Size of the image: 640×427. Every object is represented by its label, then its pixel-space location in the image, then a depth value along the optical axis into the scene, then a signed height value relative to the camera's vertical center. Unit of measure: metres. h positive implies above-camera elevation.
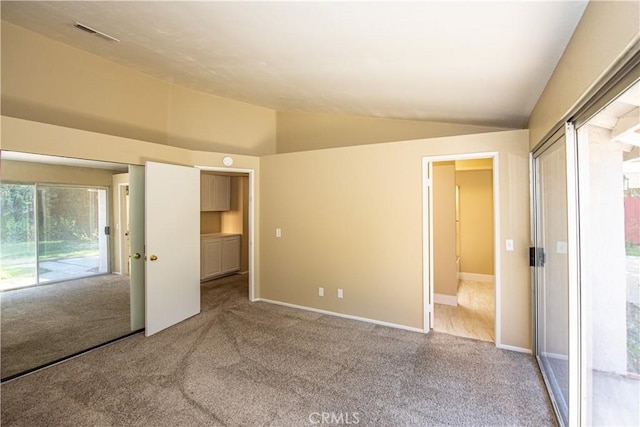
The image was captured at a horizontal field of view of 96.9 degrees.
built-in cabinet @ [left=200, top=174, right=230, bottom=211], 6.09 +0.47
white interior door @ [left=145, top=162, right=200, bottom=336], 3.46 -0.40
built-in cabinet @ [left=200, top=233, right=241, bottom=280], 5.92 -0.89
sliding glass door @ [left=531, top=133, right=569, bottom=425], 2.05 -0.50
